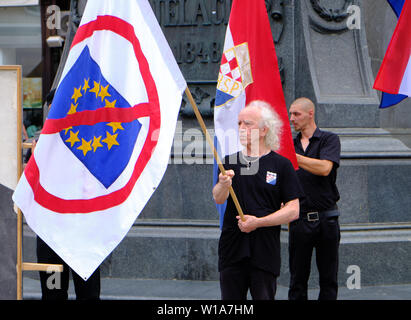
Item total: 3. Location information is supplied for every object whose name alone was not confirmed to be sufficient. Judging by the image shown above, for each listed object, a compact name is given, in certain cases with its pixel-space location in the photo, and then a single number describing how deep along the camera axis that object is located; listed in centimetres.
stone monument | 1473
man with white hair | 904
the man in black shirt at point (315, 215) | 1145
